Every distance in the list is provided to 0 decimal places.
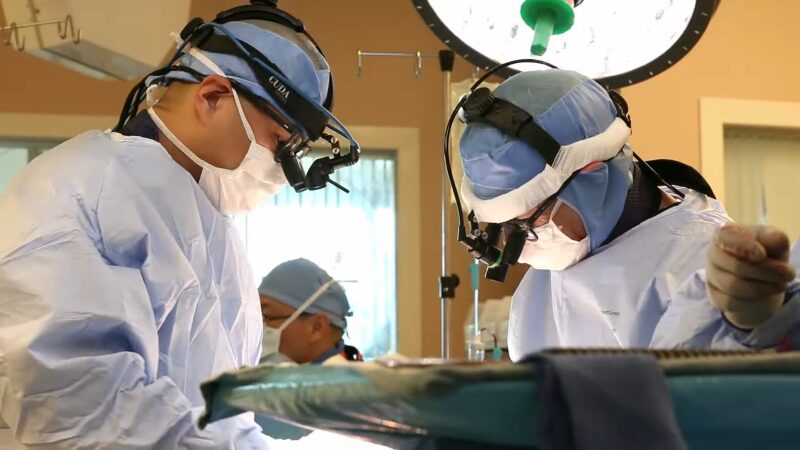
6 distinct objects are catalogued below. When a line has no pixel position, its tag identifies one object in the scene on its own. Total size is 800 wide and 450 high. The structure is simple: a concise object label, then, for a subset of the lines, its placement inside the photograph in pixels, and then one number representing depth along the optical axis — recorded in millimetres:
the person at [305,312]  2967
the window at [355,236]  3617
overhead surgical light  1618
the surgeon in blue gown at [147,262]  1225
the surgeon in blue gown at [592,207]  1573
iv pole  2605
